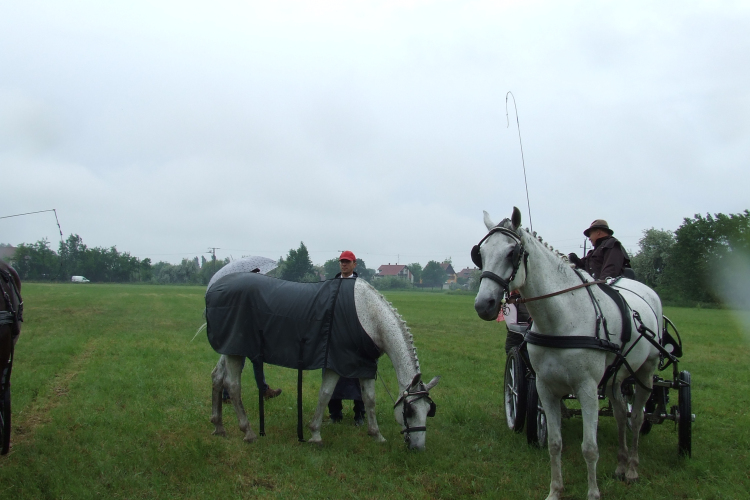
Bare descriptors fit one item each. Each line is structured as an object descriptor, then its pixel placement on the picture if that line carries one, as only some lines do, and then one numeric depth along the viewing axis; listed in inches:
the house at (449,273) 4878.4
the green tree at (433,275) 4736.7
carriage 201.3
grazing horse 215.8
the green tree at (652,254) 1754.4
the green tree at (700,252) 981.2
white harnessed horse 144.2
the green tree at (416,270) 4805.6
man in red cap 261.4
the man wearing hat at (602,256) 213.3
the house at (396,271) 4698.6
